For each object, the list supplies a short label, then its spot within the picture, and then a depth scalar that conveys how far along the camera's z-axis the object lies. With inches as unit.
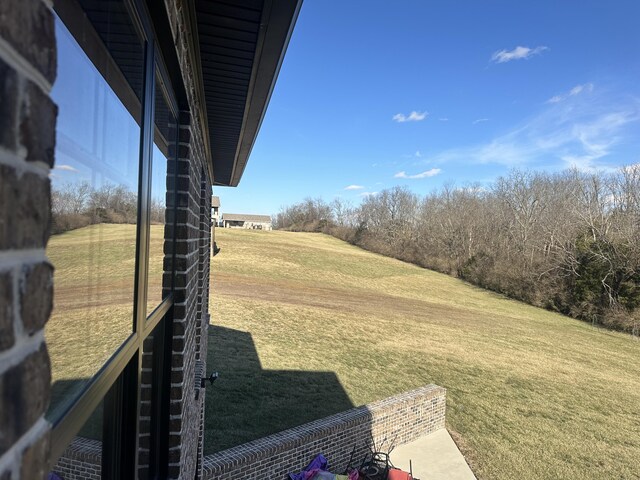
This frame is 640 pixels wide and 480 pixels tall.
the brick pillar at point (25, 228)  18.1
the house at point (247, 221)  4052.7
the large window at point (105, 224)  32.0
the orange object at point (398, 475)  228.2
